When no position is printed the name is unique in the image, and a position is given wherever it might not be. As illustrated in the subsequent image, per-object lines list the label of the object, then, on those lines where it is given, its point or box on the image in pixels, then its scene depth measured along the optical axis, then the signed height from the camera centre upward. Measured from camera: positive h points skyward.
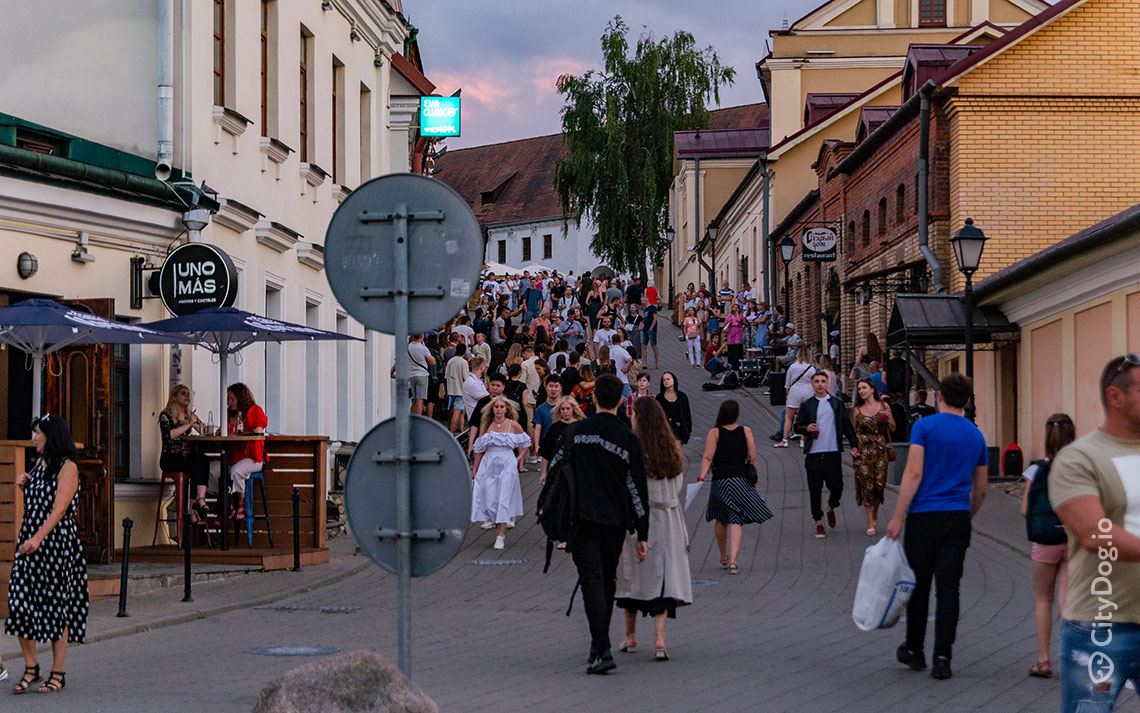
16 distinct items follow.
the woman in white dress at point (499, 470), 17.98 -1.10
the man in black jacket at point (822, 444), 17.83 -0.83
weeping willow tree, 63.66 +9.99
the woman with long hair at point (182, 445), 15.98 -0.71
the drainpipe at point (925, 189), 29.94 +3.50
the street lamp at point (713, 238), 59.80 +5.09
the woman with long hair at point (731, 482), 15.31 -1.08
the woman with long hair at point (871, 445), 17.56 -0.83
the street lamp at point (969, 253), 21.34 +1.59
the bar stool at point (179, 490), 16.16 -1.18
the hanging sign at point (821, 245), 39.22 +3.14
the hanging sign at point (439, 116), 32.41 +5.40
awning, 24.86 +0.75
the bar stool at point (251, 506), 16.84 -1.40
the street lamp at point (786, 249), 36.84 +2.86
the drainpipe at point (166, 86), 16.80 +3.12
